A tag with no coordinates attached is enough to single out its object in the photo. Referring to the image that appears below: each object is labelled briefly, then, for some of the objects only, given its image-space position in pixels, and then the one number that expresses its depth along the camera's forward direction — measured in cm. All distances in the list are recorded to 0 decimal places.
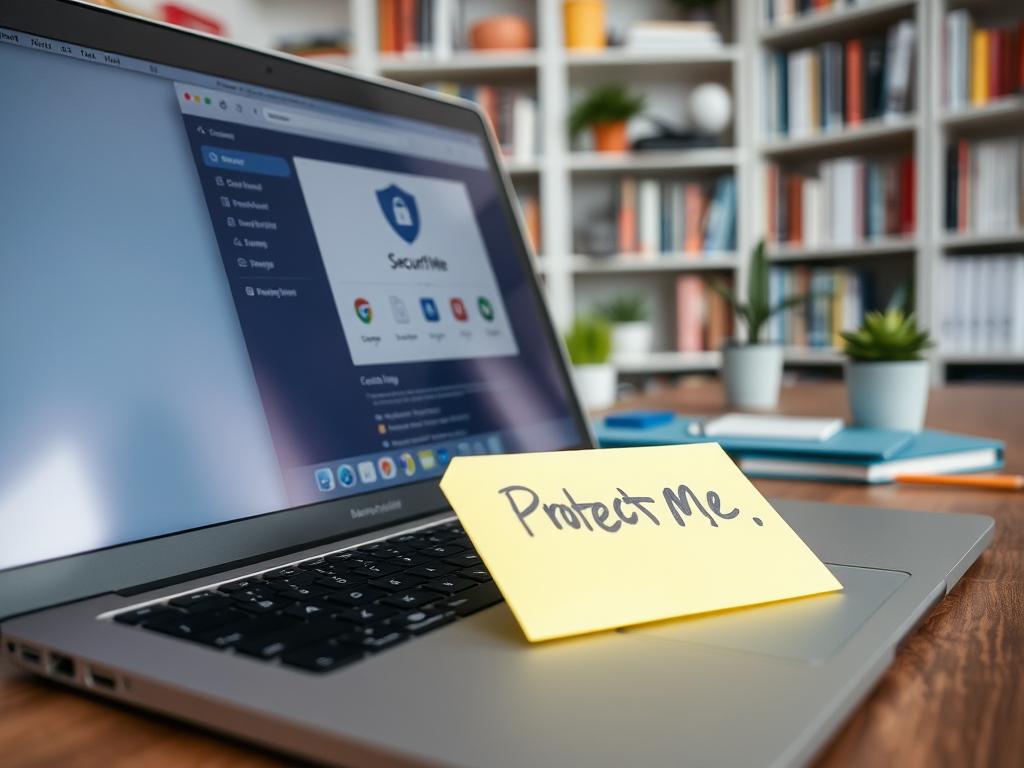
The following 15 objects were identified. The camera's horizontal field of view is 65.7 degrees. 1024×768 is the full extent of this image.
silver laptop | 26
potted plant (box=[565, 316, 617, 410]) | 134
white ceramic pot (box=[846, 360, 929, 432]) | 85
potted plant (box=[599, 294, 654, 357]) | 271
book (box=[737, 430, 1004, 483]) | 70
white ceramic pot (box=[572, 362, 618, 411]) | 133
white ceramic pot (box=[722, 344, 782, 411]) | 116
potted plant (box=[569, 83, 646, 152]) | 259
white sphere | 264
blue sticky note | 89
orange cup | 260
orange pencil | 66
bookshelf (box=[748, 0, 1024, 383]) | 231
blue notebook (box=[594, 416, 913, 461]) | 70
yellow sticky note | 32
